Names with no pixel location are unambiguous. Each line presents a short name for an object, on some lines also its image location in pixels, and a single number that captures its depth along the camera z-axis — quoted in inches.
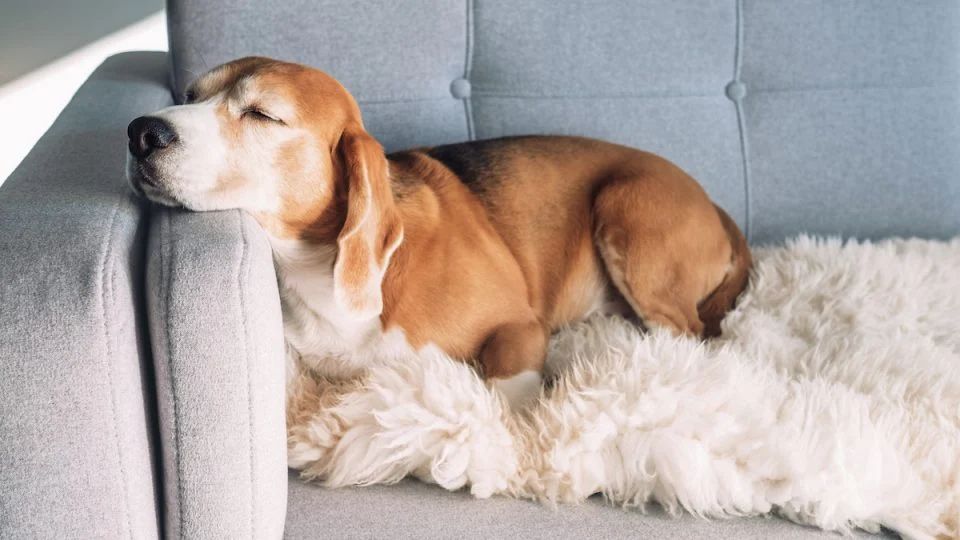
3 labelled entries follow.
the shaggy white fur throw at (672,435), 46.3
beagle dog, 54.9
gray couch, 38.7
